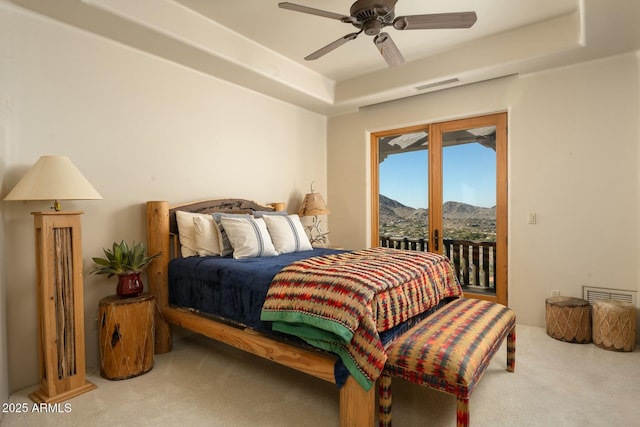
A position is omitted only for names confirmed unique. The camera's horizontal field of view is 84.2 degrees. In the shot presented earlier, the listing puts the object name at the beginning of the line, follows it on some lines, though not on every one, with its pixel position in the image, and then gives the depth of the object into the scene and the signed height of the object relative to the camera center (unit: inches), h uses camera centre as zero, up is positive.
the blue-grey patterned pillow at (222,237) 118.7 -9.5
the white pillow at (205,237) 118.2 -9.3
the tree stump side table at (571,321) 117.4 -39.4
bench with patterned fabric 63.2 -28.8
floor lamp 84.0 -16.3
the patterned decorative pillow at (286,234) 127.6 -9.7
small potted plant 97.9 -15.8
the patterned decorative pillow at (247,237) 114.1 -9.5
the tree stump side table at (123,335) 93.7 -33.6
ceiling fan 85.6 +47.3
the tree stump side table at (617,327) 110.2 -38.8
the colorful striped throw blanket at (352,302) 68.3 -20.6
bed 70.7 -28.6
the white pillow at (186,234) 120.6 -8.3
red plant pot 99.0 -21.1
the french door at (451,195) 152.0 +5.3
